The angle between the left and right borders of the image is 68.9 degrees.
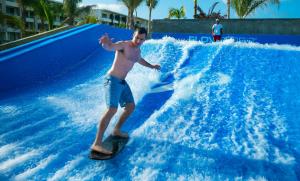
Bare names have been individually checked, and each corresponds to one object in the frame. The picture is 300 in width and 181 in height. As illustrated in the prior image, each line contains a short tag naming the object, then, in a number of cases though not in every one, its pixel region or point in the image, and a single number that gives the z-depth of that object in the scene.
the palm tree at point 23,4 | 18.91
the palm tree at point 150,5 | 22.45
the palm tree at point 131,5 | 19.41
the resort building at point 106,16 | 48.55
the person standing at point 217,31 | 9.90
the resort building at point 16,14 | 32.37
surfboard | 2.55
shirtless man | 2.57
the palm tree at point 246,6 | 16.50
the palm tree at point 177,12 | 28.23
